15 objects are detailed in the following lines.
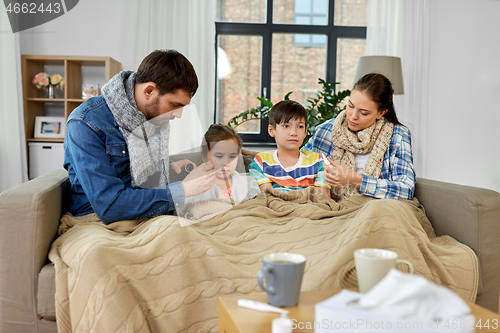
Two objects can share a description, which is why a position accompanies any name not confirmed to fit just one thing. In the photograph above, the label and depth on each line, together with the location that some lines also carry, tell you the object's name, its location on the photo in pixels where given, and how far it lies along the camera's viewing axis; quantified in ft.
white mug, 2.39
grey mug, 2.37
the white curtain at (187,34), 11.97
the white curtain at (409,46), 12.54
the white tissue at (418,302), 1.71
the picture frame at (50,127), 11.47
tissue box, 1.70
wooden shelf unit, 11.08
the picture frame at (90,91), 11.37
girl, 5.23
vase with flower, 11.19
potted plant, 10.93
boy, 5.83
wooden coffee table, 2.31
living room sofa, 3.79
